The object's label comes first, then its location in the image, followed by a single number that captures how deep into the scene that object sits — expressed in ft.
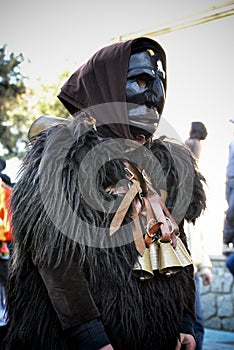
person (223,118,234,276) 12.29
